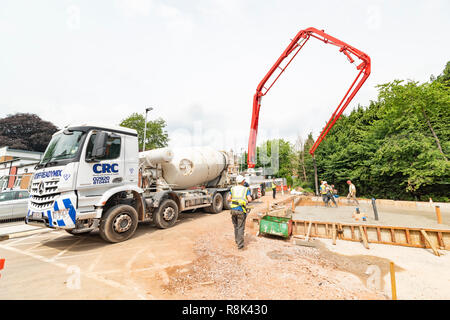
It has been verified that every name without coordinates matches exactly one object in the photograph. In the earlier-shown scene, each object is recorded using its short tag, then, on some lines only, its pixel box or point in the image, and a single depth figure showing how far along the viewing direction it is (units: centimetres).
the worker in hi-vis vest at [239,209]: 547
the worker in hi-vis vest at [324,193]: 1307
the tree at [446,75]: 1961
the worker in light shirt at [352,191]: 1339
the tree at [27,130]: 3291
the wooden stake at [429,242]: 555
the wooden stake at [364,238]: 623
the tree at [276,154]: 4668
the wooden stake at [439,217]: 770
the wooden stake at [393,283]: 261
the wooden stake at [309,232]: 667
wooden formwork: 599
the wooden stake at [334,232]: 656
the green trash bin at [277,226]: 652
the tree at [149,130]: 2838
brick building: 2213
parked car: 918
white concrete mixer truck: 515
